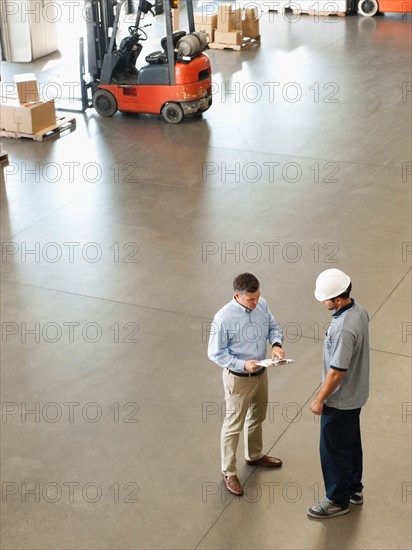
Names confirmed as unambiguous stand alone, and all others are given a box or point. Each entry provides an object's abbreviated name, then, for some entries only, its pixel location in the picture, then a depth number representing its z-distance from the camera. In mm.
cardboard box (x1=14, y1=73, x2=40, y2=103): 14285
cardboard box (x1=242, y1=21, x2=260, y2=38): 20938
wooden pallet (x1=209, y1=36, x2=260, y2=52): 20250
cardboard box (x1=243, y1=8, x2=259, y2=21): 20703
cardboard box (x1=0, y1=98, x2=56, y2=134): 14352
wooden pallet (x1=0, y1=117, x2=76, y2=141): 14531
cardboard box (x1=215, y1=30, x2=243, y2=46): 20141
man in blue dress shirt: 5910
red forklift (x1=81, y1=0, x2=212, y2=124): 14953
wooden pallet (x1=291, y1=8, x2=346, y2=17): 23469
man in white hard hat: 5484
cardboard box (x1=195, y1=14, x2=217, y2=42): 20547
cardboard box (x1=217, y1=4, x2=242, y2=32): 20266
